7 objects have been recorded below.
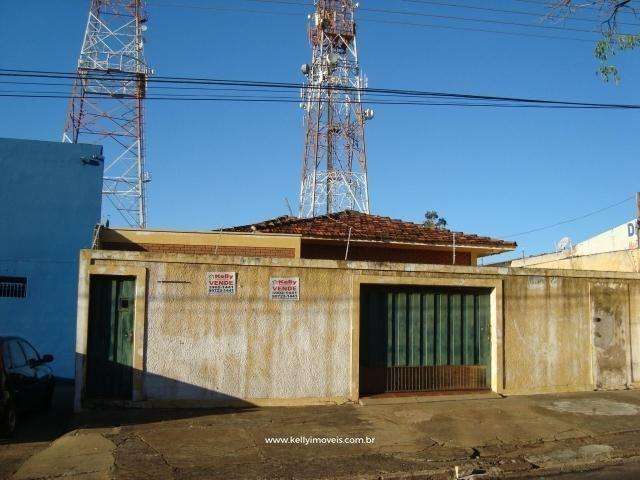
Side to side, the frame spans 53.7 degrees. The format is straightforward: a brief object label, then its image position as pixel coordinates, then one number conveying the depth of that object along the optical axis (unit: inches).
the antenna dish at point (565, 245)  1070.3
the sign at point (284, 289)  418.3
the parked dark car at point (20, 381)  331.9
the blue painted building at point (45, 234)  551.8
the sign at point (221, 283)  409.1
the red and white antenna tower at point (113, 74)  782.5
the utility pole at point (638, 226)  874.1
